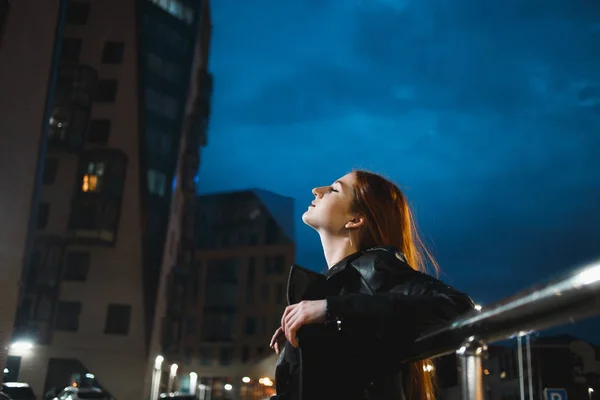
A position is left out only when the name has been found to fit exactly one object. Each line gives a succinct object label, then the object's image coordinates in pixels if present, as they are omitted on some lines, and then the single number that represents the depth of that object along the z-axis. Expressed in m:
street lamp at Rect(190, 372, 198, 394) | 43.84
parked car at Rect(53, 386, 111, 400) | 19.19
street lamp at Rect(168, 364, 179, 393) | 33.73
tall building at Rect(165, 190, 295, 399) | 45.03
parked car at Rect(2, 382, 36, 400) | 17.80
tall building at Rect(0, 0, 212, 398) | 25.78
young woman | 1.21
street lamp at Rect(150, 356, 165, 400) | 28.23
